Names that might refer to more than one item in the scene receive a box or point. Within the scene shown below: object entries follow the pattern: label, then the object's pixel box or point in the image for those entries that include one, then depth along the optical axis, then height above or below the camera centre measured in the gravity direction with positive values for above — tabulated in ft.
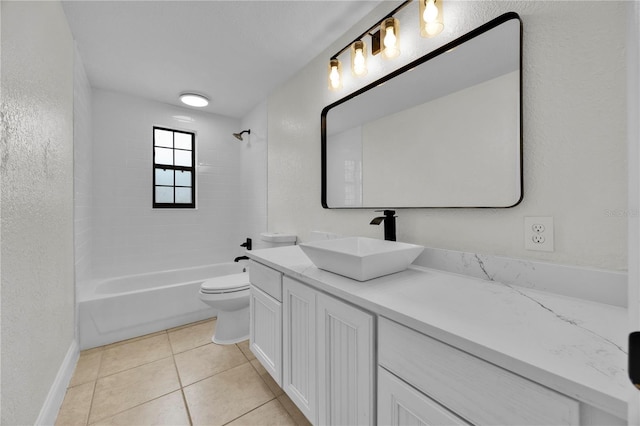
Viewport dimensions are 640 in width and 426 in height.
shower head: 10.30 +3.16
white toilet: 6.77 -2.44
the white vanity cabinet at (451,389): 1.66 -1.34
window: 10.07 +1.78
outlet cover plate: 3.05 -0.26
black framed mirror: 3.38 +1.34
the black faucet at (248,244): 10.40 -1.26
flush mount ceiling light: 9.05 +4.06
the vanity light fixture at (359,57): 5.19 +3.15
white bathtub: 6.78 -2.72
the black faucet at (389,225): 4.47 -0.22
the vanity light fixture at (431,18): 3.93 +2.98
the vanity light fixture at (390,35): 4.50 +3.11
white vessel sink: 3.28 -0.65
